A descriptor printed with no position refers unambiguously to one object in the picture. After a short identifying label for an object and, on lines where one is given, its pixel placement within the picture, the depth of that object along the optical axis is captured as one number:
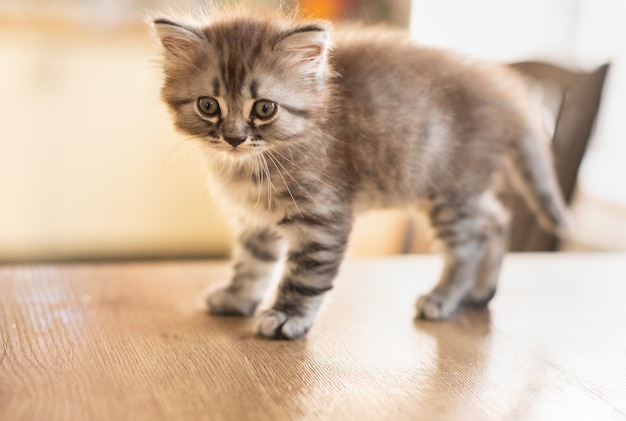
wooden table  0.41
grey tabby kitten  0.48
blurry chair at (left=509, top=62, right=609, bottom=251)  0.67
